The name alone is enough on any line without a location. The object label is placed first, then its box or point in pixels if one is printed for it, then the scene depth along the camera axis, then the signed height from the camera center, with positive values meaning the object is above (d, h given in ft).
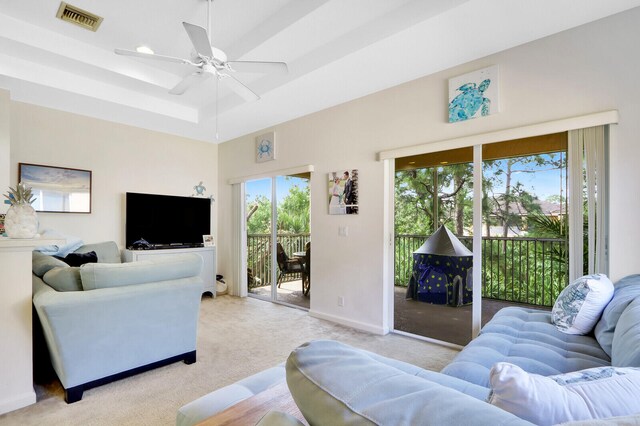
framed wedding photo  12.07 +0.91
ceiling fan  6.81 +3.78
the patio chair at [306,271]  14.92 -2.75
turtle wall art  8.80 +3.51
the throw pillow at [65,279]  7.07 -1.48
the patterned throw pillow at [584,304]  5.97 -1.71
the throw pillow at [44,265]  8.08 -1.33
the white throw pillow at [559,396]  2.21 -1.33
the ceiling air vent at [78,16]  8.59 +5.59
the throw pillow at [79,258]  11.13 -1.62
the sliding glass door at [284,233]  15.06 -0.94
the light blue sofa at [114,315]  6.71 -2.37
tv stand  14.83 -2.32
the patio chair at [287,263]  15.65 -2.42
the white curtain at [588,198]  7.37 +0.43
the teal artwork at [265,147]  15.29 +3.33
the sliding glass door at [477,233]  8.43 -0.56
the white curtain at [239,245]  17.13 -1.70
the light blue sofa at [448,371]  1.68 -1.37
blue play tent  9.91 -1.88
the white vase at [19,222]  6.59 -0.18
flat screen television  14.87 -0.30
